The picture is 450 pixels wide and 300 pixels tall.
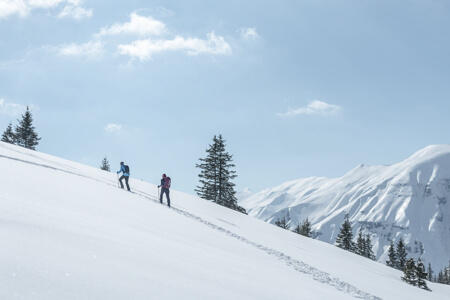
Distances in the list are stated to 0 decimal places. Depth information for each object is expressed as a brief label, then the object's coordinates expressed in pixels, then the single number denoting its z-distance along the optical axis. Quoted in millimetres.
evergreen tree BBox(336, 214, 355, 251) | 59312
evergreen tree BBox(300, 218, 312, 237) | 65875
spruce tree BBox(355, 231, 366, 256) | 65137
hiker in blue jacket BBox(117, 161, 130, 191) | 24094
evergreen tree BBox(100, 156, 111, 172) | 80312
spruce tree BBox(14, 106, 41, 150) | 59812
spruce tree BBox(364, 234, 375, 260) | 70812
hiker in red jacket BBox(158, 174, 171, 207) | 23328
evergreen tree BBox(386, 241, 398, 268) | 69812
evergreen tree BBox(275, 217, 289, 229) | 69038
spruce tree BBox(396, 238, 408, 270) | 69250
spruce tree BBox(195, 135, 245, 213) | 47906
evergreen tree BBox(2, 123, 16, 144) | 61250
